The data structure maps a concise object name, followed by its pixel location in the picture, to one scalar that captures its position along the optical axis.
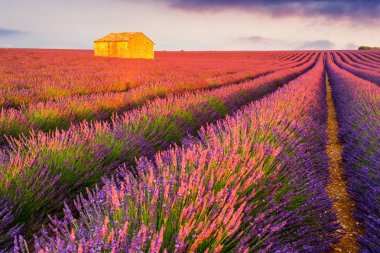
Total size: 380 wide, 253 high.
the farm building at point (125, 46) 33.88
